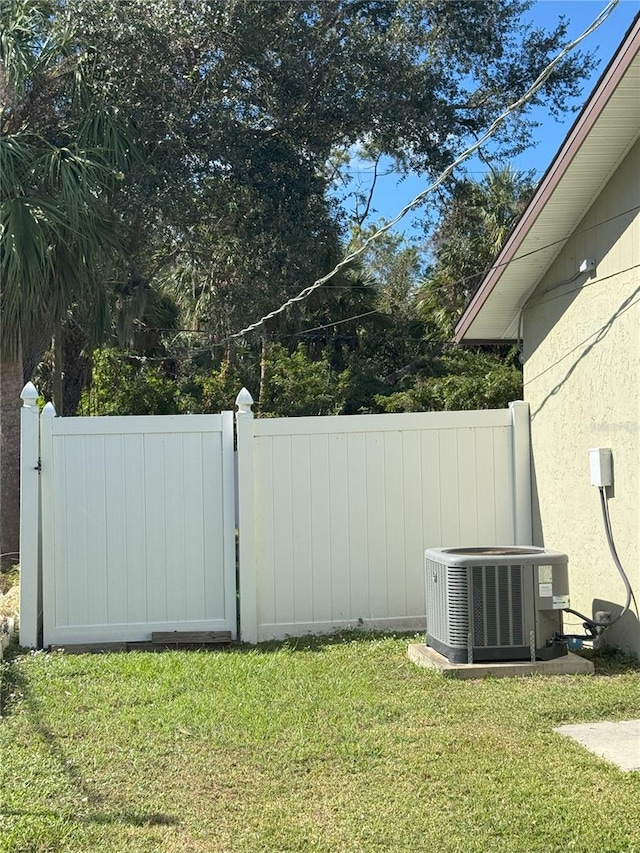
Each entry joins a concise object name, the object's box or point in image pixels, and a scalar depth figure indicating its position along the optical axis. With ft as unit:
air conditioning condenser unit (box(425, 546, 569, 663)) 19.72
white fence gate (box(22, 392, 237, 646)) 23.57
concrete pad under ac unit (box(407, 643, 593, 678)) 19.39
